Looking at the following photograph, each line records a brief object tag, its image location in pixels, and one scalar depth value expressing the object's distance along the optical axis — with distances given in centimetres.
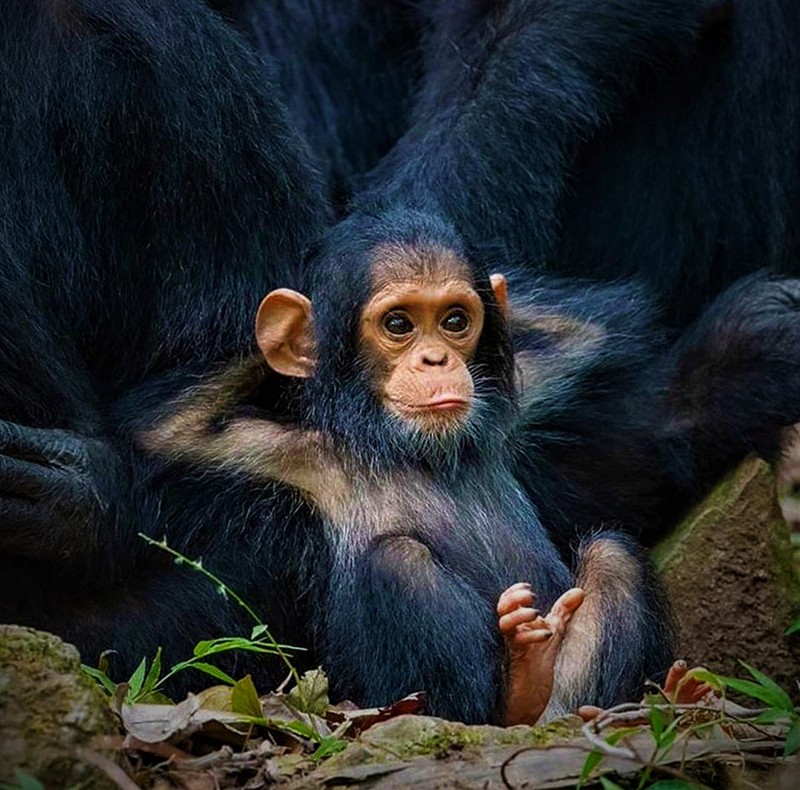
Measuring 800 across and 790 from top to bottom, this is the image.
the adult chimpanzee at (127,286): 848
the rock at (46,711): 639
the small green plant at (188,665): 793
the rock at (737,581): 1022
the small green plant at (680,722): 687
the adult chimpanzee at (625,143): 1079
